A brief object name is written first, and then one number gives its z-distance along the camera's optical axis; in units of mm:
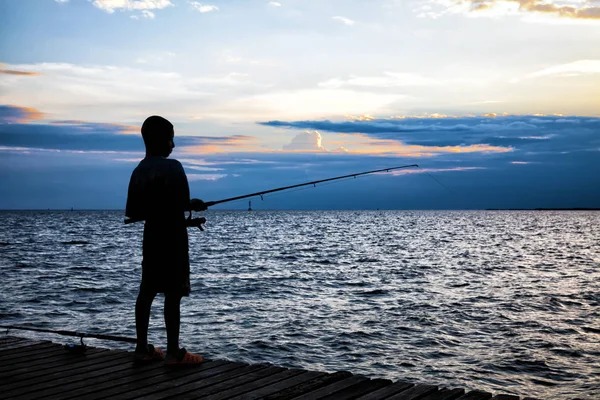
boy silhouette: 5410
